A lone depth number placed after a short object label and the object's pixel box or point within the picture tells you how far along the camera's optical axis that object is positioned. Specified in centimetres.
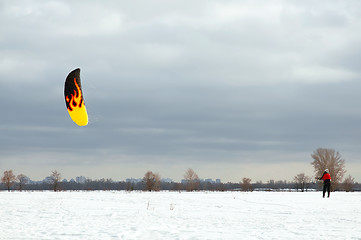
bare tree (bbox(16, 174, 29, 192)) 10232
